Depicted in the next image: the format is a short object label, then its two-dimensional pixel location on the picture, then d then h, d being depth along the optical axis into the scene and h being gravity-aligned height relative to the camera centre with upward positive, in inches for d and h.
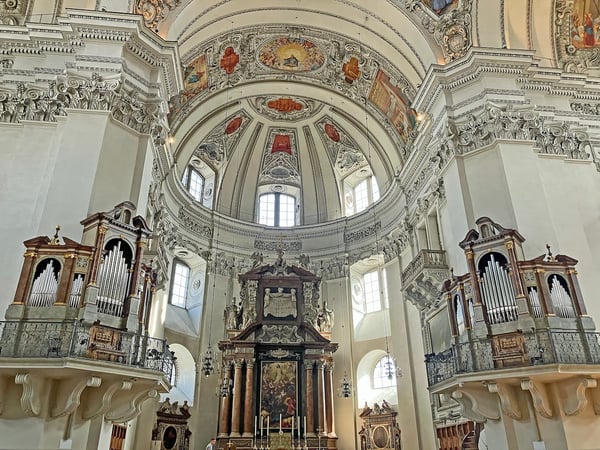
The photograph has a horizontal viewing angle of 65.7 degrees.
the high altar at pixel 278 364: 557.0 +96.0
